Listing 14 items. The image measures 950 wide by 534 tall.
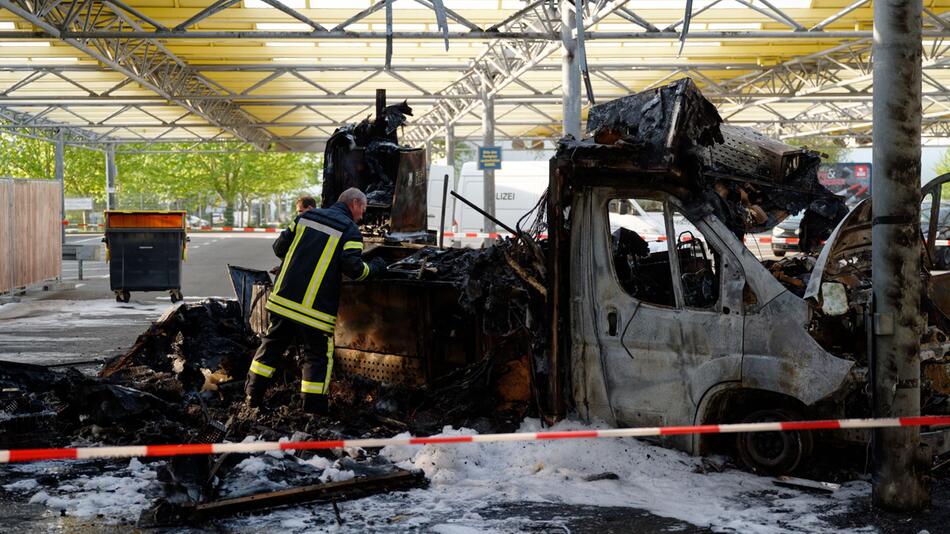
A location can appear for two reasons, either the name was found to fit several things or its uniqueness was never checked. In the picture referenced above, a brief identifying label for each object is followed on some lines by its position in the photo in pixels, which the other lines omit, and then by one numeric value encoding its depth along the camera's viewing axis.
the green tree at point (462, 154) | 70.53
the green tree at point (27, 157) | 48.72
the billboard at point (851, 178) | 30.95
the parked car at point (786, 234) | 20.39
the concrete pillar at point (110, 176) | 37.19
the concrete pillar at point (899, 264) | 5.07
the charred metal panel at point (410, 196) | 9.61
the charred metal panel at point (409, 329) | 7.04
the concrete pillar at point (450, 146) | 29.34
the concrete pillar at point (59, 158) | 32.94
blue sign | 20.47
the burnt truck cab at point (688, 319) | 5.48
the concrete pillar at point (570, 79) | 14.60
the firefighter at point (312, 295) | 6.82
